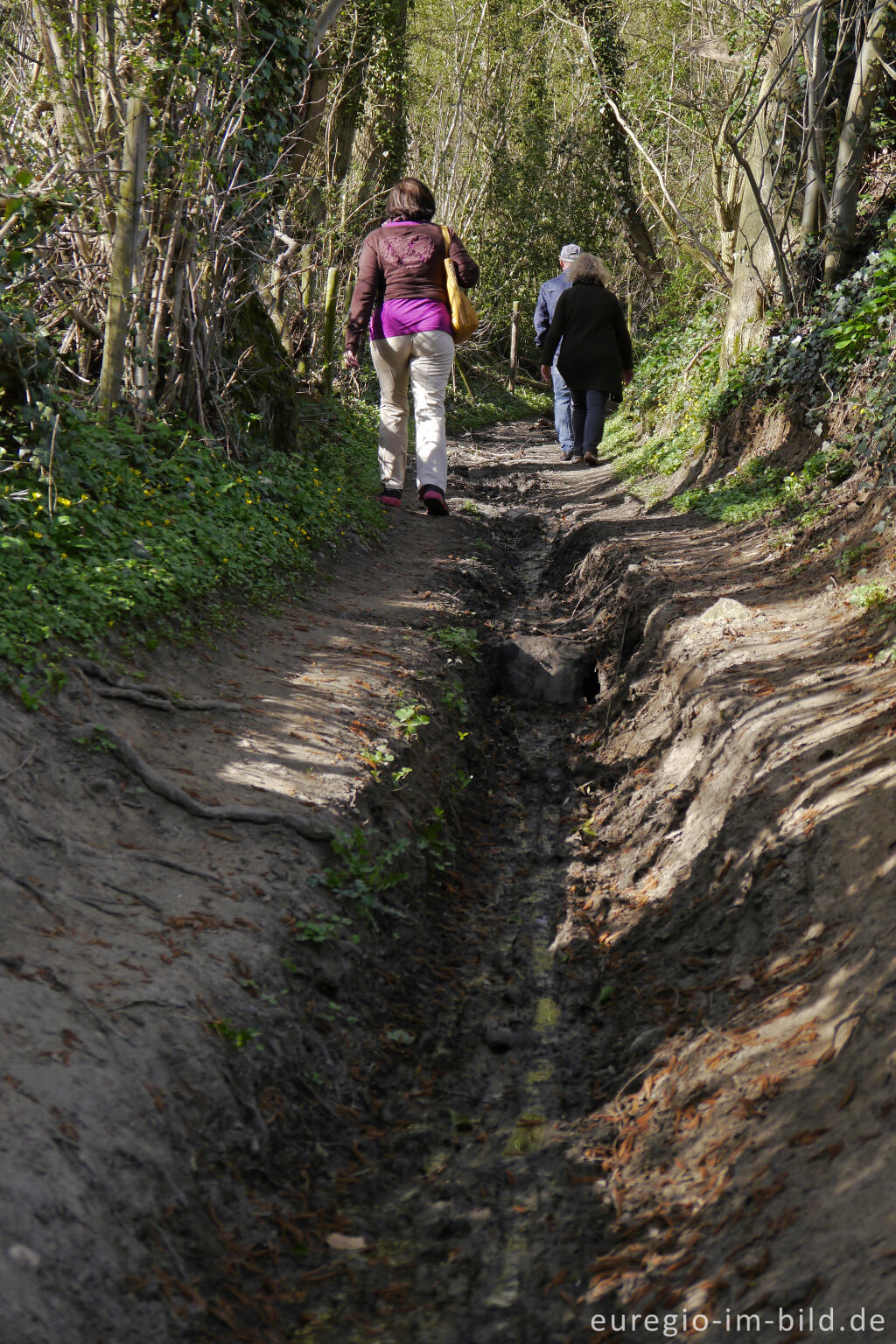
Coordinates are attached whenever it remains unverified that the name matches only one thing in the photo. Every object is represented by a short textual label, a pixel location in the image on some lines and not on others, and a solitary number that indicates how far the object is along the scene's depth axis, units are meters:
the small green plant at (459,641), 6.80
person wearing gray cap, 12.60
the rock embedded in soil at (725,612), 6.09
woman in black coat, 11.41
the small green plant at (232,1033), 3.10
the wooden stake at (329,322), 10.88
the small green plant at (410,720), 5.29
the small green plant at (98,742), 4.15
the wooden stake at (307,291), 10.27
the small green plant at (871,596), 5.28
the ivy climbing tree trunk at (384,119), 13.73
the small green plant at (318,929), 3.65
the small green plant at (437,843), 4.80
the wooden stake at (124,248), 6.23
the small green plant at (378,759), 4.79
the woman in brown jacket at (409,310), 7.62
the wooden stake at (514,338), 24.00
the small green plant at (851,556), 5.95
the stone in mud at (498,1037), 3.78
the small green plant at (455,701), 6.04
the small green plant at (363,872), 4.01
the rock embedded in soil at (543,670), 7.07
